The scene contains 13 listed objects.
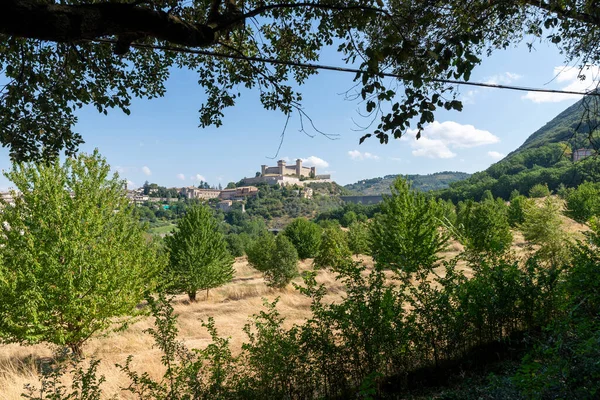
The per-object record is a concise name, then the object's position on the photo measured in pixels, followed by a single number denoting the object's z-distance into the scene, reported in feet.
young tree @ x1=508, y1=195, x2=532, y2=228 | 114.11
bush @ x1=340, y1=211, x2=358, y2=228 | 248.48
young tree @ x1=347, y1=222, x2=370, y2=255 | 112.98
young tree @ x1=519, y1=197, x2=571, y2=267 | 45.83
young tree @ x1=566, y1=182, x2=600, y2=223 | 105.66
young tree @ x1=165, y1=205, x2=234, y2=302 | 60.75
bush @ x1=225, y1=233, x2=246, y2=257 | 160.55
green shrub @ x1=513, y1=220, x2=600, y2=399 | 7.40
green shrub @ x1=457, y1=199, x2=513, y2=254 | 66.54
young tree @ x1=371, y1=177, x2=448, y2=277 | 50.37
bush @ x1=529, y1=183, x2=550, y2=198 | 202.80
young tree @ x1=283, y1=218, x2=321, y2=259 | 113.50
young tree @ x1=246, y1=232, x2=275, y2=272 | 80.50
